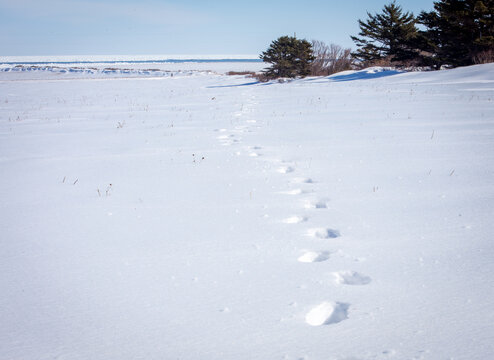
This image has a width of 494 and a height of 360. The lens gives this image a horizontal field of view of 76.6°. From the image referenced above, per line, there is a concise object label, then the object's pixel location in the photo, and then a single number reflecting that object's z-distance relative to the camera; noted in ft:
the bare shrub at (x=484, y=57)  59.67
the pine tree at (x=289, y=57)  101.76
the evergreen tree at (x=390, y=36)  93.50
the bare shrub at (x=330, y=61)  116.16
